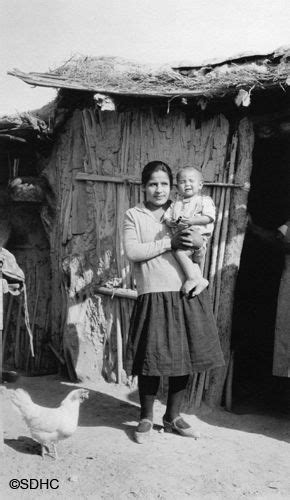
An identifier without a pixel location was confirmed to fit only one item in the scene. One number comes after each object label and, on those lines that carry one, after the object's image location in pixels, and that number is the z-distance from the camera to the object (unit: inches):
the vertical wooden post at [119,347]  221.1
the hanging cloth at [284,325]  185.8
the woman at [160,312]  165.3
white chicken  155.6
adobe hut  204.8
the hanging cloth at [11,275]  168.2
